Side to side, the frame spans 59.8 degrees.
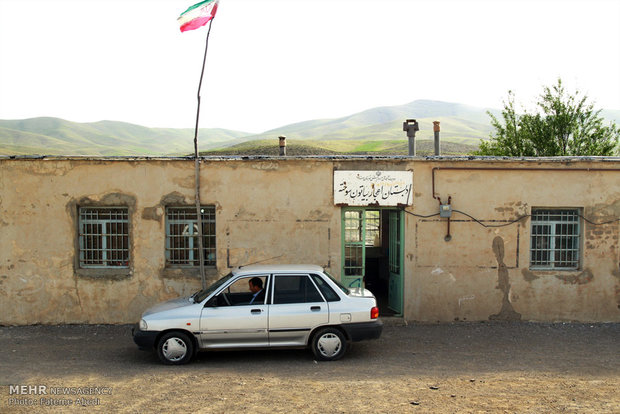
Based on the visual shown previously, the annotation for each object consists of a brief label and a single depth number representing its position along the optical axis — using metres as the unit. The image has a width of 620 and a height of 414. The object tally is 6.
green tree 28.86
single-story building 11.16
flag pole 10.88
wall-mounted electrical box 11.00
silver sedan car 8.27
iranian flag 10.97
